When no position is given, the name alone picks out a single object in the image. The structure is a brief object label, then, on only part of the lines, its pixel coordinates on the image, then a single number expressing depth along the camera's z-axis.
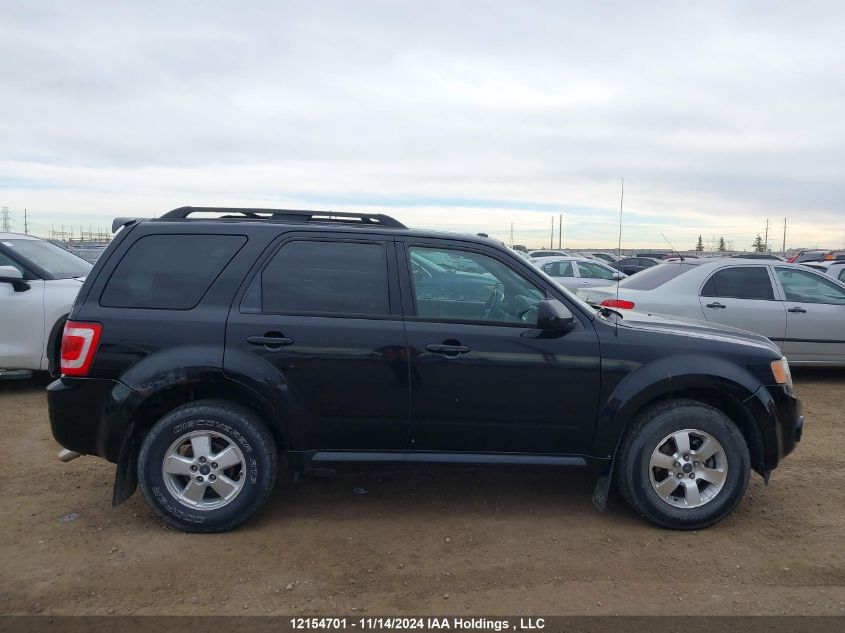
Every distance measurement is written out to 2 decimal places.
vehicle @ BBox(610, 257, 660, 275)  21.02
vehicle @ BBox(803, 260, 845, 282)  11.73
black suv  3.86
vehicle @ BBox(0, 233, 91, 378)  6.91
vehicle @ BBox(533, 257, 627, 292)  15.84
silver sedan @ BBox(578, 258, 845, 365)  8.07
